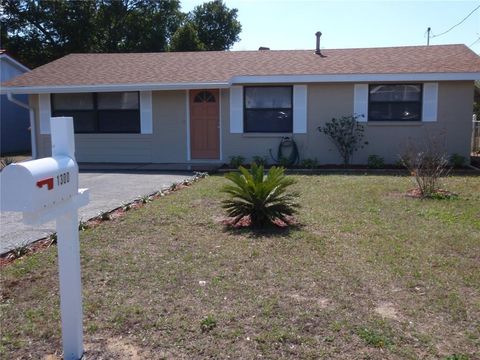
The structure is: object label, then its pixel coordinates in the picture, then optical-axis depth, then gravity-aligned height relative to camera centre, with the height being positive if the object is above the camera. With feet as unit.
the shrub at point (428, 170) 32.24 -3.29
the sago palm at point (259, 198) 23.93 -3.76
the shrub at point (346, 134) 50.08 -1.63
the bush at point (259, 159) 51.07 -4.12
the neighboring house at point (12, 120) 77.68 -0.38
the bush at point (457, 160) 48.62 -4.03
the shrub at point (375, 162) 49.03 -4.24
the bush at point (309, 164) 49.20 -4.42
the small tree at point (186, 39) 118.42 +17.88
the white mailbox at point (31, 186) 8.77 -1.17
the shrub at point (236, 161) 50.16 -4.25
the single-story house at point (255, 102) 49.60 +1.54
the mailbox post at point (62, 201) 8.79 -1.51
